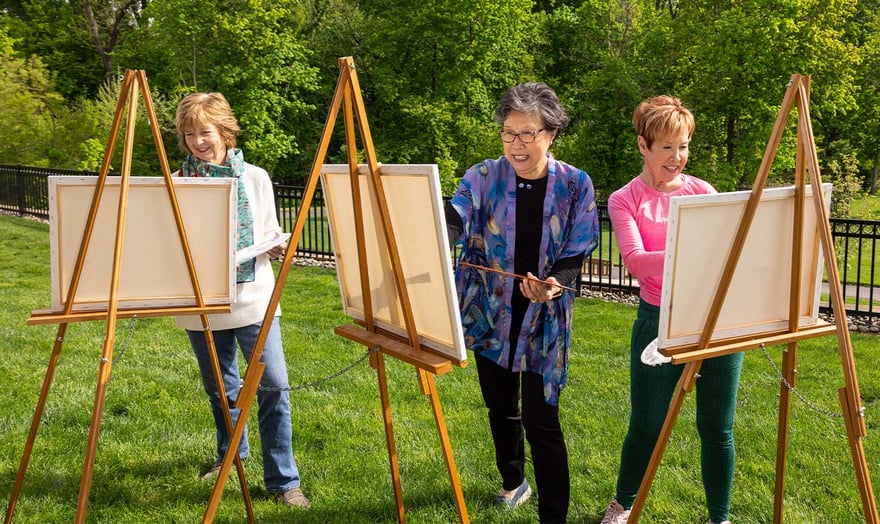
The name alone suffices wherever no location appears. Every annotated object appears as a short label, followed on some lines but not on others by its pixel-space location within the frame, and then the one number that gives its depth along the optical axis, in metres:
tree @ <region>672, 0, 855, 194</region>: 16.28
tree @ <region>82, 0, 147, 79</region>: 31.12
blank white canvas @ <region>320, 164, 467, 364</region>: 2.62
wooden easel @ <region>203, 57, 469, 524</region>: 2.64
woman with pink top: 2.96
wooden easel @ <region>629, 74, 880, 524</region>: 2.53
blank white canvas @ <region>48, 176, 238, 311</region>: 3.12
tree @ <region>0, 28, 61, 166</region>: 19.86
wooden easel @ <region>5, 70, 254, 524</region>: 2.73
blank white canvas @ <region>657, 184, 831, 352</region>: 2.54
